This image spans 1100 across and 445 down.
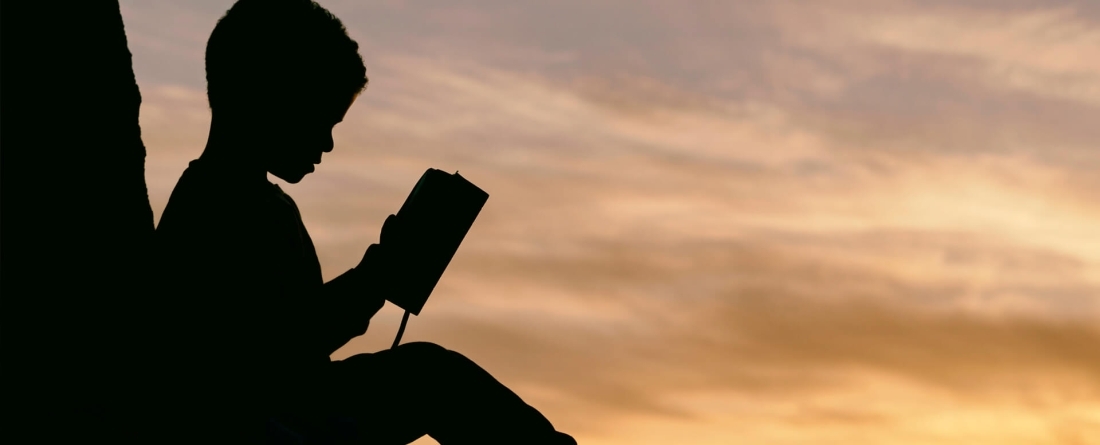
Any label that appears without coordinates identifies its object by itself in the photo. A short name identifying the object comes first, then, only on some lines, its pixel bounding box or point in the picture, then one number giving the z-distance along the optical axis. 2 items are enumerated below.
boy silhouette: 3.18
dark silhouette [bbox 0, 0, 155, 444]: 3.18
